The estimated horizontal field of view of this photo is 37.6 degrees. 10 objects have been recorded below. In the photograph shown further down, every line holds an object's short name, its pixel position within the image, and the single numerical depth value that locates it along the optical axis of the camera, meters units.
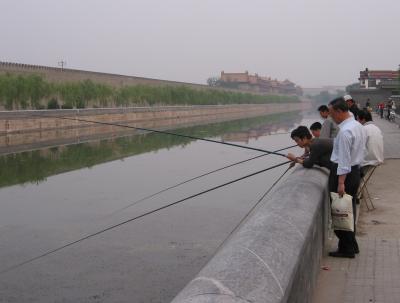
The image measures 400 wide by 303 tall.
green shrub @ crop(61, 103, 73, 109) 40.69
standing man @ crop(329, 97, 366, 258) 4.29
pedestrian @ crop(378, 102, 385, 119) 34.38
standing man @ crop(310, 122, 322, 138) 6.17
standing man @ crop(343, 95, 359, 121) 8.37
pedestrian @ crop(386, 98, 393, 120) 30.23
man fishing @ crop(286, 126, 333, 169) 4.89
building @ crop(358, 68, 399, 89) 60.66
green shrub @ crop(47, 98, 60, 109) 38.50
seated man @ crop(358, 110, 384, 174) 6.40
